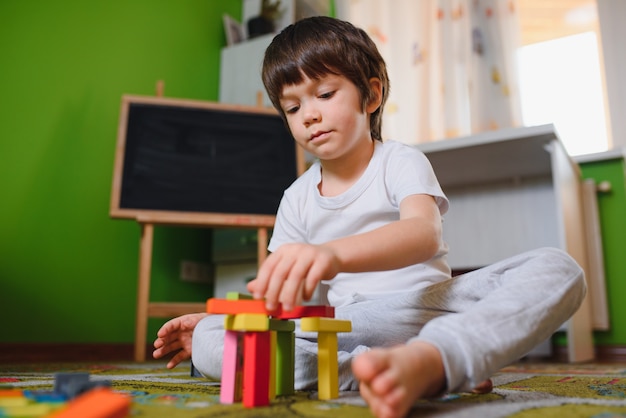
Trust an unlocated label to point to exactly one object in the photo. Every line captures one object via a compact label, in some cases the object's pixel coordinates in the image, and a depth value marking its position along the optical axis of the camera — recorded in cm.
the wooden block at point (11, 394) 51
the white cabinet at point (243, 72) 237
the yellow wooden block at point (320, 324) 57
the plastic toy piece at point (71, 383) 49
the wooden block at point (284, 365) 64
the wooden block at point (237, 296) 55
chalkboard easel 181
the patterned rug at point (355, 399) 50
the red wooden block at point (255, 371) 53
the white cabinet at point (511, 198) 160
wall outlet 219
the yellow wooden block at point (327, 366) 60
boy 50
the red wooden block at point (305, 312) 59
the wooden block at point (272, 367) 60
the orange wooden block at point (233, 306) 54
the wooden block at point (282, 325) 57
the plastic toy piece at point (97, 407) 35
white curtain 223
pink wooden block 57
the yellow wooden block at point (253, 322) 53
